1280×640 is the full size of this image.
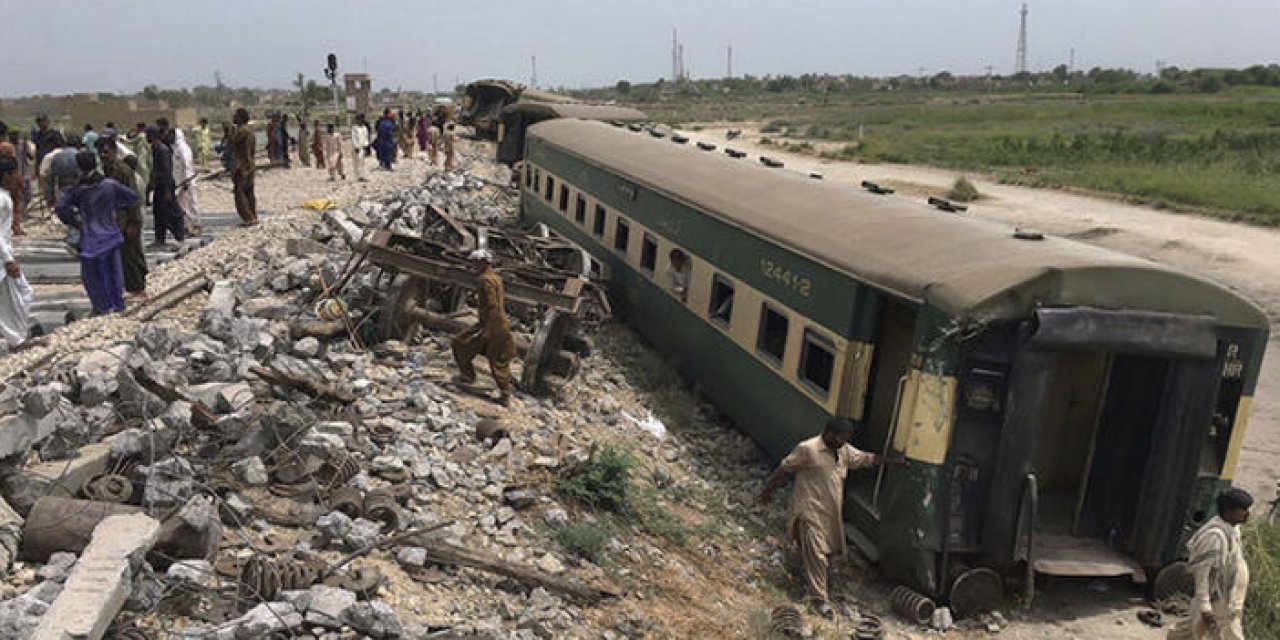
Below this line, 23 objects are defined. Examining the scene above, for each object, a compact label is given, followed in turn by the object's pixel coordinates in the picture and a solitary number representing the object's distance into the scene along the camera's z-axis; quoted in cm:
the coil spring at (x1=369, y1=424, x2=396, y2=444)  827
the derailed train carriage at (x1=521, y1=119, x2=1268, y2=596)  709
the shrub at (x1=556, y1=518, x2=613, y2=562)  750
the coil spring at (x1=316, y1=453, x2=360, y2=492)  732
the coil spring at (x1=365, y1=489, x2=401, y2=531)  689
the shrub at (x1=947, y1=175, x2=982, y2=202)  3216
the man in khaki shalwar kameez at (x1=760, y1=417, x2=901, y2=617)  761
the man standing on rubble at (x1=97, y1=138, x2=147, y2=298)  1151
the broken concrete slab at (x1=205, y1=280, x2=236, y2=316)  1068
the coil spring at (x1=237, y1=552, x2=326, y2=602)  557
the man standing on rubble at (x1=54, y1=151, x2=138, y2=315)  1063
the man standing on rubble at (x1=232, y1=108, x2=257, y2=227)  1565
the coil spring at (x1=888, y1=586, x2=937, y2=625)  741
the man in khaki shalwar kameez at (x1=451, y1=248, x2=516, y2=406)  989
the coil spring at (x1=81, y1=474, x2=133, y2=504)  625
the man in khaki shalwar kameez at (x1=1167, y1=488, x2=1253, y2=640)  625
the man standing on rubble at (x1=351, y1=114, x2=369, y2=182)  2392
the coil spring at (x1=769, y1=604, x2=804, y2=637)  708
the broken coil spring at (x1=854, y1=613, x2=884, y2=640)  719
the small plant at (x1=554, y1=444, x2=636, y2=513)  838
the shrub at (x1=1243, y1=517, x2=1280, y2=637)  753
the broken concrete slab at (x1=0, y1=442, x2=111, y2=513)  602
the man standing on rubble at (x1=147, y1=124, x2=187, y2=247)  1471
